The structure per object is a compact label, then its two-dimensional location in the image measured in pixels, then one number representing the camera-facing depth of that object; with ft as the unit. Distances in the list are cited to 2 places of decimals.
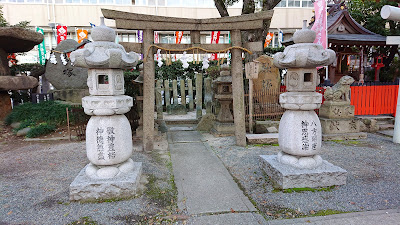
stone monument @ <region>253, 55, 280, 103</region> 29.49
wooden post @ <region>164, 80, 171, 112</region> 36.04
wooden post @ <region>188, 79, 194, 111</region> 36.76
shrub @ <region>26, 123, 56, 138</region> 24.20
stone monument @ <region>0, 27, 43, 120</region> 25.44
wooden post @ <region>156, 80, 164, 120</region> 29.00
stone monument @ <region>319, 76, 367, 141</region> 22.67
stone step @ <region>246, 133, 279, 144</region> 21.27
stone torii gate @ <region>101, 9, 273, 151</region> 17.74
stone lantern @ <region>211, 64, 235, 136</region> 24.35
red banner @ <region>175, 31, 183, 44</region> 50.09
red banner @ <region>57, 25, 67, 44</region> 43.24
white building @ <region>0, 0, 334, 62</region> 62.13
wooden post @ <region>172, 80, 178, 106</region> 36.65
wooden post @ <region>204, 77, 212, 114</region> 29.16
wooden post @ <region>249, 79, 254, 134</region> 24.23
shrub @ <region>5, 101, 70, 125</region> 26.73
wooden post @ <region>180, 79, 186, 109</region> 37.52
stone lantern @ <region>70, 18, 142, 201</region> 11.25
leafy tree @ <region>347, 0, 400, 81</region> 44.56
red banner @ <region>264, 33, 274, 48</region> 51.08
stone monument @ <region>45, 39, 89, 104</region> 31.78
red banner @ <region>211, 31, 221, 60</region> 41.42
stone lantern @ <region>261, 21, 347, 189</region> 12.10
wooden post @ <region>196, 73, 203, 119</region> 31.27
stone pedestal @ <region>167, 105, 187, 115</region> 36.76
